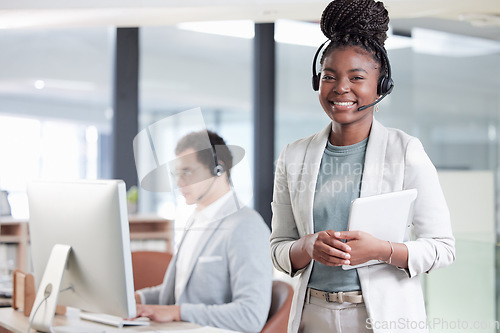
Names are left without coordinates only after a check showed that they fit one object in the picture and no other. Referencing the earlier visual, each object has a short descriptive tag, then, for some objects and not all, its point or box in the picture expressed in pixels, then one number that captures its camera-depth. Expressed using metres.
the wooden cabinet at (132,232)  6.45
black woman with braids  2.76
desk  3.36
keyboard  3.40
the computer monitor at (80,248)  3.12
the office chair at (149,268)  4.34
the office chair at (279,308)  3.60
